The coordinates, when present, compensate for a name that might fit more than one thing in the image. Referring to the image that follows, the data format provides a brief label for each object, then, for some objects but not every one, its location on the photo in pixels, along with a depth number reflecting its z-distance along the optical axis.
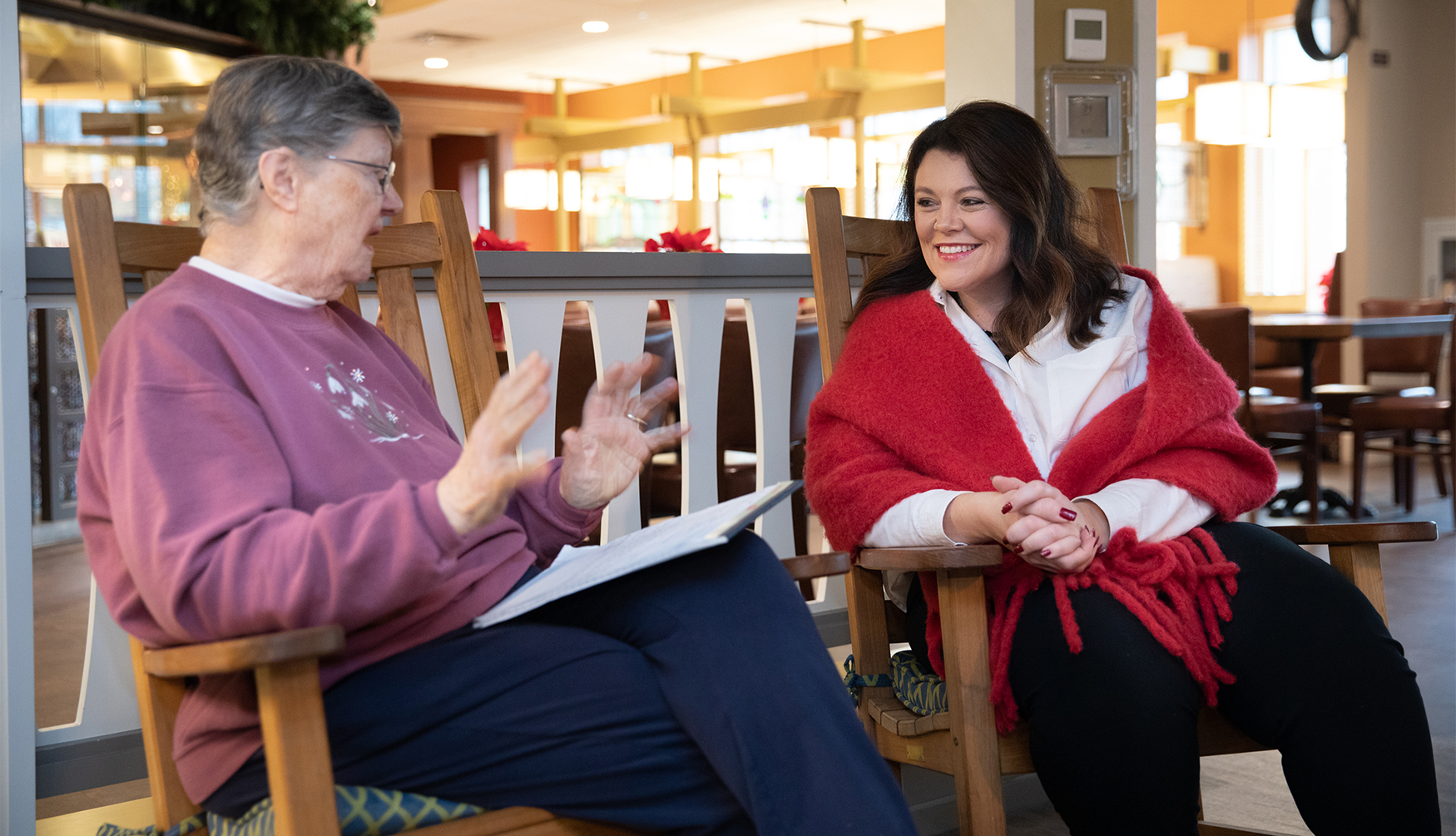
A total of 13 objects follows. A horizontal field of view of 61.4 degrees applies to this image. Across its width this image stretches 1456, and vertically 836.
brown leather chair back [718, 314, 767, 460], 3.15
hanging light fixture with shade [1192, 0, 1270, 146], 6.95
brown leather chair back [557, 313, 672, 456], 2.77
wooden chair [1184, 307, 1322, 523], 4.35
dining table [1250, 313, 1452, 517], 4.71
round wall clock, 6.51
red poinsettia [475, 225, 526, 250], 3.10
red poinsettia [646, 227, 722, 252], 3.32
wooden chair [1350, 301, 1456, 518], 4.99
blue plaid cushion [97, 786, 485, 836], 1.10
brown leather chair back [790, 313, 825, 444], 3.10
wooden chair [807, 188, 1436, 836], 1.42
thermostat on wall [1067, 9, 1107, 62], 2.82
